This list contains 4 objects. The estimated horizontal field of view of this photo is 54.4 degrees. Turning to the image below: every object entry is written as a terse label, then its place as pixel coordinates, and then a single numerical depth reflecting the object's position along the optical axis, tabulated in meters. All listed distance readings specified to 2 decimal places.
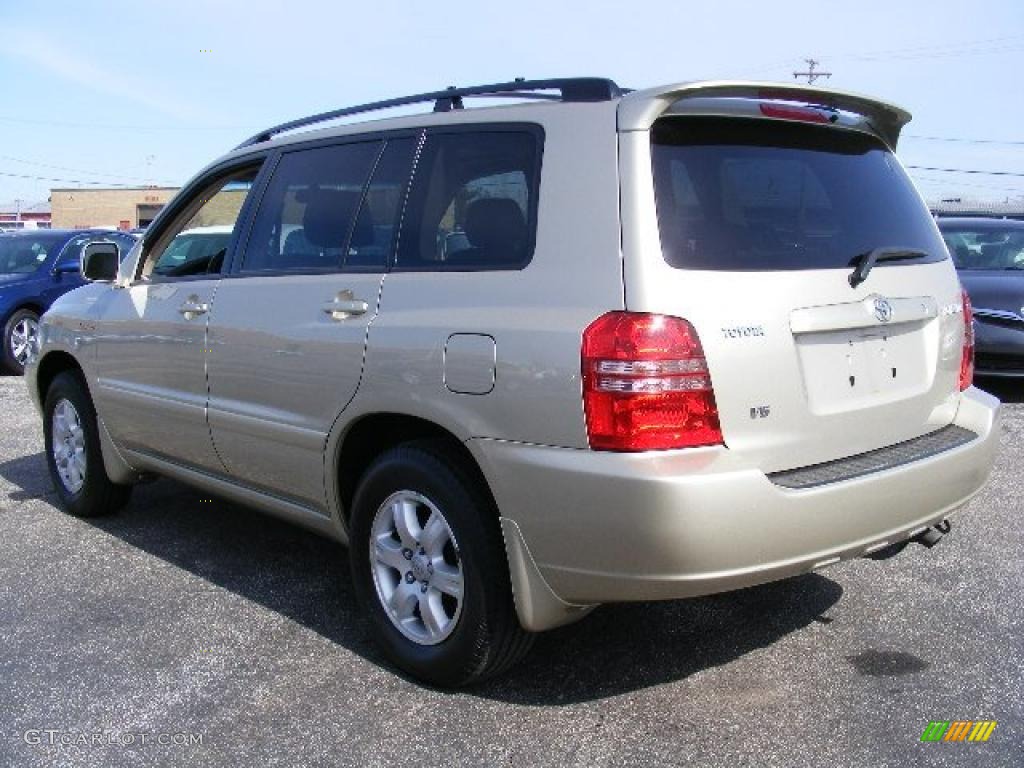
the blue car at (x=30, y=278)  11.14
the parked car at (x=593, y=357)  2.63
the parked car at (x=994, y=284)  7.98
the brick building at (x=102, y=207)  69.94
